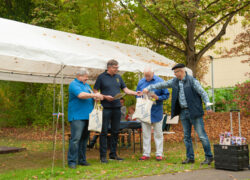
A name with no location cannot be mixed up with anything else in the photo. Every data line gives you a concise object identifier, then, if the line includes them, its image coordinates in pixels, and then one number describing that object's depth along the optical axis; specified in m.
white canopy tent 5.78
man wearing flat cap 5.88
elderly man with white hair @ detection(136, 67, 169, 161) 6.71
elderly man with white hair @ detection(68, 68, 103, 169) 5.85
